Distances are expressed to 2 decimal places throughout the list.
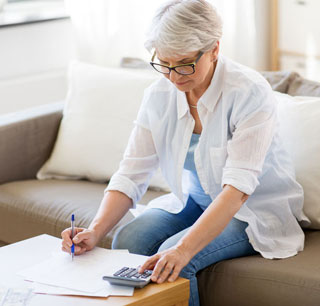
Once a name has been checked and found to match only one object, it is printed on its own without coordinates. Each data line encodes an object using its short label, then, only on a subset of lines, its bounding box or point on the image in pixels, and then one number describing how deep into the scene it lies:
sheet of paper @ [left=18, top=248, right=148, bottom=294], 2.40
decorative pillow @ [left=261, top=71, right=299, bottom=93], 3.18
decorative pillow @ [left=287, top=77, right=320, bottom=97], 3.11
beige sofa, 2.60
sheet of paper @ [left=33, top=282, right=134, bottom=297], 2.36
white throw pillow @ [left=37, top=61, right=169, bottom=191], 3.45
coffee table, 2.34
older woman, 2.58
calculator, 2.37
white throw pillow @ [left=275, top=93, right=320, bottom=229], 2.88
